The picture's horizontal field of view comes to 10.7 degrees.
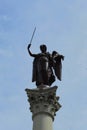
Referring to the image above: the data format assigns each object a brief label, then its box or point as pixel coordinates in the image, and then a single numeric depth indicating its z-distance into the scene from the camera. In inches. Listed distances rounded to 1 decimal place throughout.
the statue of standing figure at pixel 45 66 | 1128.2
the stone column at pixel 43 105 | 1040.7
